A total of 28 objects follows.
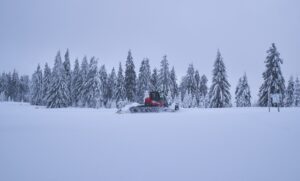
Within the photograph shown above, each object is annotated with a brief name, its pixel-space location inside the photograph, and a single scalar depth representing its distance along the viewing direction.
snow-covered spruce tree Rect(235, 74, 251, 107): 56.00
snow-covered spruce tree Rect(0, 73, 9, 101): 101.22
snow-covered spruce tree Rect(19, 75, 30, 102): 109.81
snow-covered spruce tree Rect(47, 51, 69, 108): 50.16
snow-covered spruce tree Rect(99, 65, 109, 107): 66.38
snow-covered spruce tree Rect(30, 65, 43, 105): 75.05
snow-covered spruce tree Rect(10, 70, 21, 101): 102.19
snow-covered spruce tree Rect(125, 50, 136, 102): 54.66
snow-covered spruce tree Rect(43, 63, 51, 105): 66.56
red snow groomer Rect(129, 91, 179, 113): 25.00
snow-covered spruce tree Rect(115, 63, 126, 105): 58.31
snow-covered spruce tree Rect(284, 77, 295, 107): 57.83
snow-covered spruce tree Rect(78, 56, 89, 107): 58.62
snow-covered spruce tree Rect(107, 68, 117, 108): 66.62
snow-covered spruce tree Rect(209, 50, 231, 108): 46.72
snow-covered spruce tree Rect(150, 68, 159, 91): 60.12
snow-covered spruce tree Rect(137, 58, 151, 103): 61.25
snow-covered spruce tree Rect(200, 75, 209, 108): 74.06
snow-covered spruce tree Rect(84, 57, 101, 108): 55.62
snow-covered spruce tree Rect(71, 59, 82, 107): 63.66
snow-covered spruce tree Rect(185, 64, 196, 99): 67.56
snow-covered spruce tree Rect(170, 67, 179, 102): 64.84
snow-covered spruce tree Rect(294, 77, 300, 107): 56.22
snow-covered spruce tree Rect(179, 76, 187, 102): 84.03
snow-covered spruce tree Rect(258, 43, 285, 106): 41.72
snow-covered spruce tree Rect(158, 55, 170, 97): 59.28
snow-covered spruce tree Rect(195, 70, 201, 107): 69.19
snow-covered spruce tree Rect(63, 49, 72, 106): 63.76
